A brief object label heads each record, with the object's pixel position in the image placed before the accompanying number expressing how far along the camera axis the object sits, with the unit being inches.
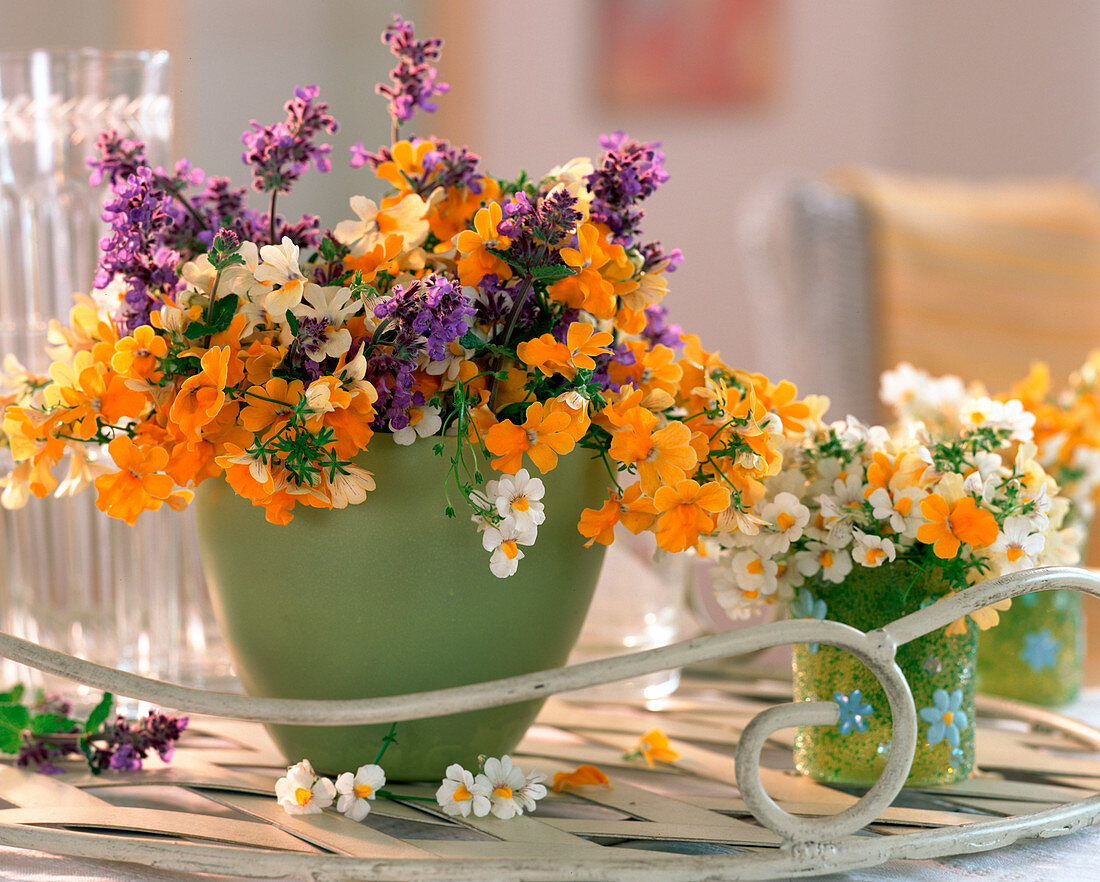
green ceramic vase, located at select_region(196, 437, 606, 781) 41.8
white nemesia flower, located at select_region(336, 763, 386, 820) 41.9
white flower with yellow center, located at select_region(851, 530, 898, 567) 42.3
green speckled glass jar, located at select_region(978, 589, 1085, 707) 48.6
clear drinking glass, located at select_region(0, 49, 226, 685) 48.0
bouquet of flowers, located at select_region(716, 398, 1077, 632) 42.2
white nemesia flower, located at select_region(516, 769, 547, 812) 42.2
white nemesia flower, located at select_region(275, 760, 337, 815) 42.0
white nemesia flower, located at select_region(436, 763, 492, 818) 41.9
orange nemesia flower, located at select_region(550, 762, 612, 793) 43.6
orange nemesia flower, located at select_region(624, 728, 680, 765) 45.4
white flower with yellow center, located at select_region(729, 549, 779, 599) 43.0
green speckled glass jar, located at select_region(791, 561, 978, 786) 43.1
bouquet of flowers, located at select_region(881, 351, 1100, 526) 48.3
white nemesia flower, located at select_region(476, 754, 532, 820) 42.1
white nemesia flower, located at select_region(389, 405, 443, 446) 41.2
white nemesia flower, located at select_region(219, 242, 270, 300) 40.8
